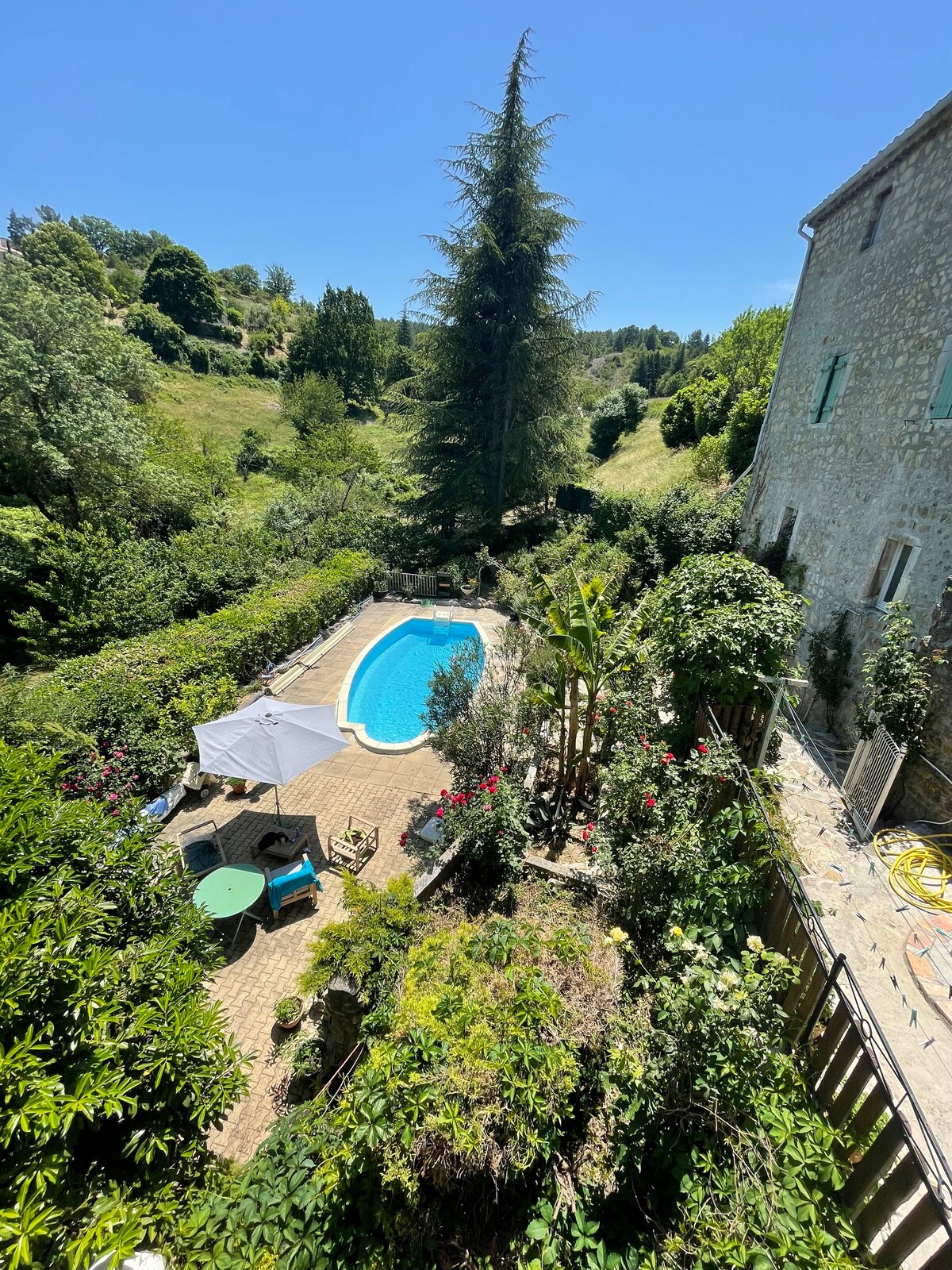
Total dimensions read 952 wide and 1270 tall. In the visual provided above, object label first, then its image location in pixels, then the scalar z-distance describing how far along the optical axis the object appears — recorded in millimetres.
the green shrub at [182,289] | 65000
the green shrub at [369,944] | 5219
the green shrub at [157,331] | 54031
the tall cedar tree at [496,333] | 20719
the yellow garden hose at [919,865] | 6285
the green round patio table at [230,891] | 6957
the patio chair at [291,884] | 7449
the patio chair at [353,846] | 8188
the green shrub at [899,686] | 7535
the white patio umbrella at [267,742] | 8062
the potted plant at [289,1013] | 6059
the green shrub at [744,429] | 22828
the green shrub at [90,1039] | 2551
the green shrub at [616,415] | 41656
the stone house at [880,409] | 8641
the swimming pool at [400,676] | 13359
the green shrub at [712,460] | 24719
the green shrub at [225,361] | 58688
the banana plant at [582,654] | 7316
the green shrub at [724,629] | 6613
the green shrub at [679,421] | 31656
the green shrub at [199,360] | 56906
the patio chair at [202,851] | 7855
